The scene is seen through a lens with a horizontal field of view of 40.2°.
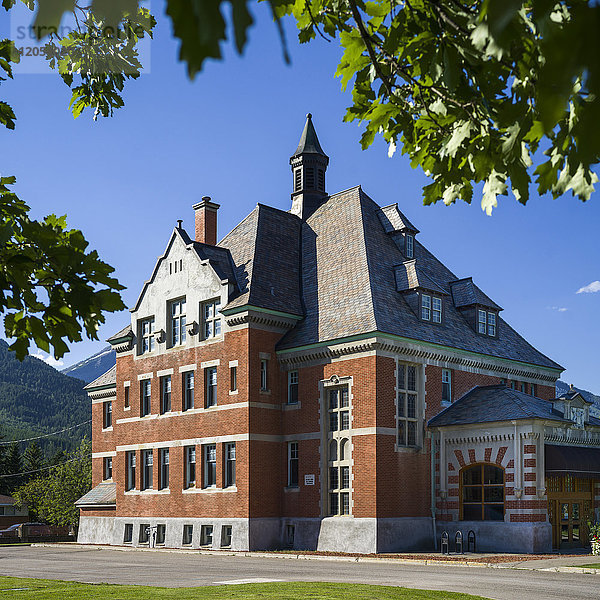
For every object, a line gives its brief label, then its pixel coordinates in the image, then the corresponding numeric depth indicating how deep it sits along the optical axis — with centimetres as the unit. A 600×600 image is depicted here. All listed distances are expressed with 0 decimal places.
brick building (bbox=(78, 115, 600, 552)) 3250
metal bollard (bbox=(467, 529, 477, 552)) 3198
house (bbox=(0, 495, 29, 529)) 8700
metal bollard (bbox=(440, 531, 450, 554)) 3044
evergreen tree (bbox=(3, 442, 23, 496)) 9275
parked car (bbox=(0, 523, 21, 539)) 7508
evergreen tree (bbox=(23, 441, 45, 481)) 9269
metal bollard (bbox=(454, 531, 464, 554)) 3102
